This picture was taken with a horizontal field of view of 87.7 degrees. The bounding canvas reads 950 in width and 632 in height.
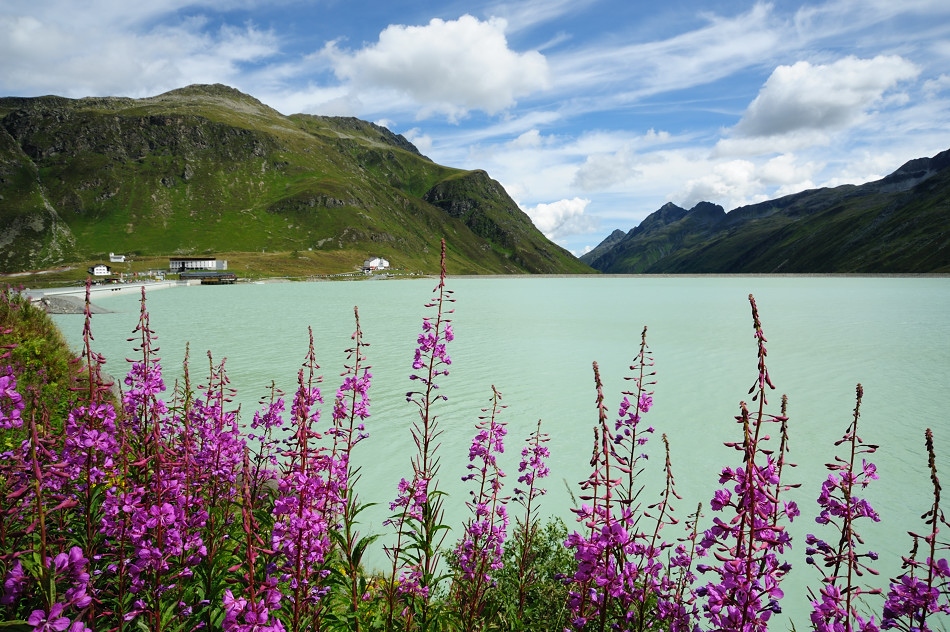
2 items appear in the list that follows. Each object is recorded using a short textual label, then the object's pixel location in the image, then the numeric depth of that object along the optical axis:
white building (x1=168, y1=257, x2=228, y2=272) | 185.38
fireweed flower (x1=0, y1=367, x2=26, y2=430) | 3.43
